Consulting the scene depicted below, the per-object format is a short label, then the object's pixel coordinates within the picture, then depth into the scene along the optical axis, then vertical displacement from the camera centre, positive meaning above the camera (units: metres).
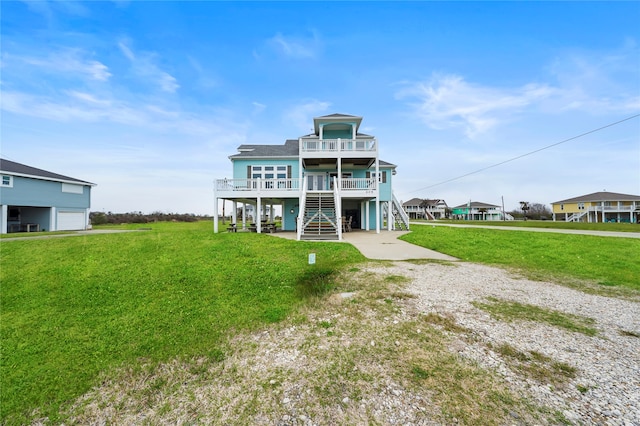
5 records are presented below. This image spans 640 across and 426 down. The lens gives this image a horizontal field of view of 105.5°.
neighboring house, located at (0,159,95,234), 19.27 +1.86
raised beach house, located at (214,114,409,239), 16.14 +2.80
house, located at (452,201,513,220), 75.94 +2.26
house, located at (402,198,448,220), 77.38 +3.61
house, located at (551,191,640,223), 44.56 +2.02
